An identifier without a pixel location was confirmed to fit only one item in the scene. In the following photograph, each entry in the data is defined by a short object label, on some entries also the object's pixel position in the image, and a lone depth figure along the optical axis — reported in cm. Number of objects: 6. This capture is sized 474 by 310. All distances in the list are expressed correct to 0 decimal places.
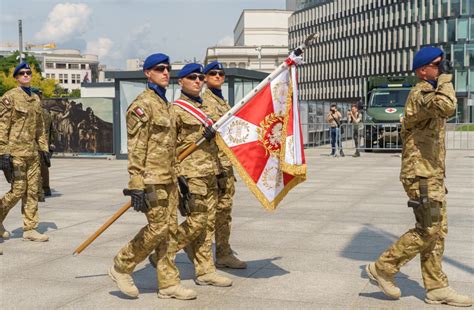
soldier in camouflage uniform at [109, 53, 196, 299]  509
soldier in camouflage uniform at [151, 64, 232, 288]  564
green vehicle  2275
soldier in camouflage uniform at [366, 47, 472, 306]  496
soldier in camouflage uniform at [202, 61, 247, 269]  613
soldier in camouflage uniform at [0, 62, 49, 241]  764
